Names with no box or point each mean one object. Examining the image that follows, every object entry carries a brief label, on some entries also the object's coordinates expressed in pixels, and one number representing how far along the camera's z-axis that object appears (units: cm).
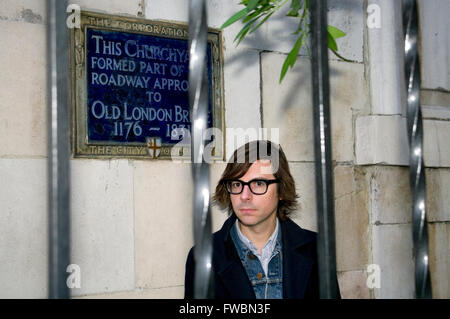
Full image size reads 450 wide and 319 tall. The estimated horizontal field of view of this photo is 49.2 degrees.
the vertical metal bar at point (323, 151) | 118
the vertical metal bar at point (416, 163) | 118
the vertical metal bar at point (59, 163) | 103
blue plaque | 266
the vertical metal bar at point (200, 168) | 104
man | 246
